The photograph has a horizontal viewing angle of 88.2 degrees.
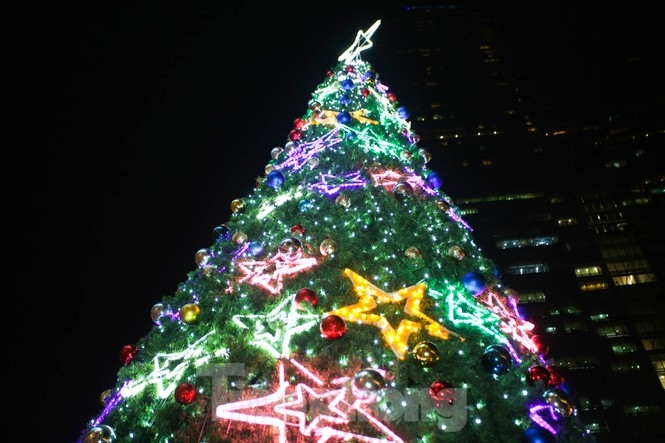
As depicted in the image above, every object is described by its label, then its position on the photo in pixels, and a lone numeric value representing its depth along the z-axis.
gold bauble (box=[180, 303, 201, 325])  3.33
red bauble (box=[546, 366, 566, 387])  2.89
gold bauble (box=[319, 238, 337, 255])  3.41
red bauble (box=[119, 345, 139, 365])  3.69
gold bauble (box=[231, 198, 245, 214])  5.26
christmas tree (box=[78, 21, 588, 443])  2.47
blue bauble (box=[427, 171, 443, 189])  5.46
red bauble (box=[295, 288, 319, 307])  2.94
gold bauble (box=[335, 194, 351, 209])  4.06
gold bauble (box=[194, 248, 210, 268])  4.24
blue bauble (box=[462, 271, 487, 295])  3.36
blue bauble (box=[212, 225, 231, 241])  5.06
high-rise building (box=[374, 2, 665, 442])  33.94
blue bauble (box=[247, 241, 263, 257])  3.81
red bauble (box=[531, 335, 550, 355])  3.35
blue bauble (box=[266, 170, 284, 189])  4.71
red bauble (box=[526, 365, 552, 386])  2.77
